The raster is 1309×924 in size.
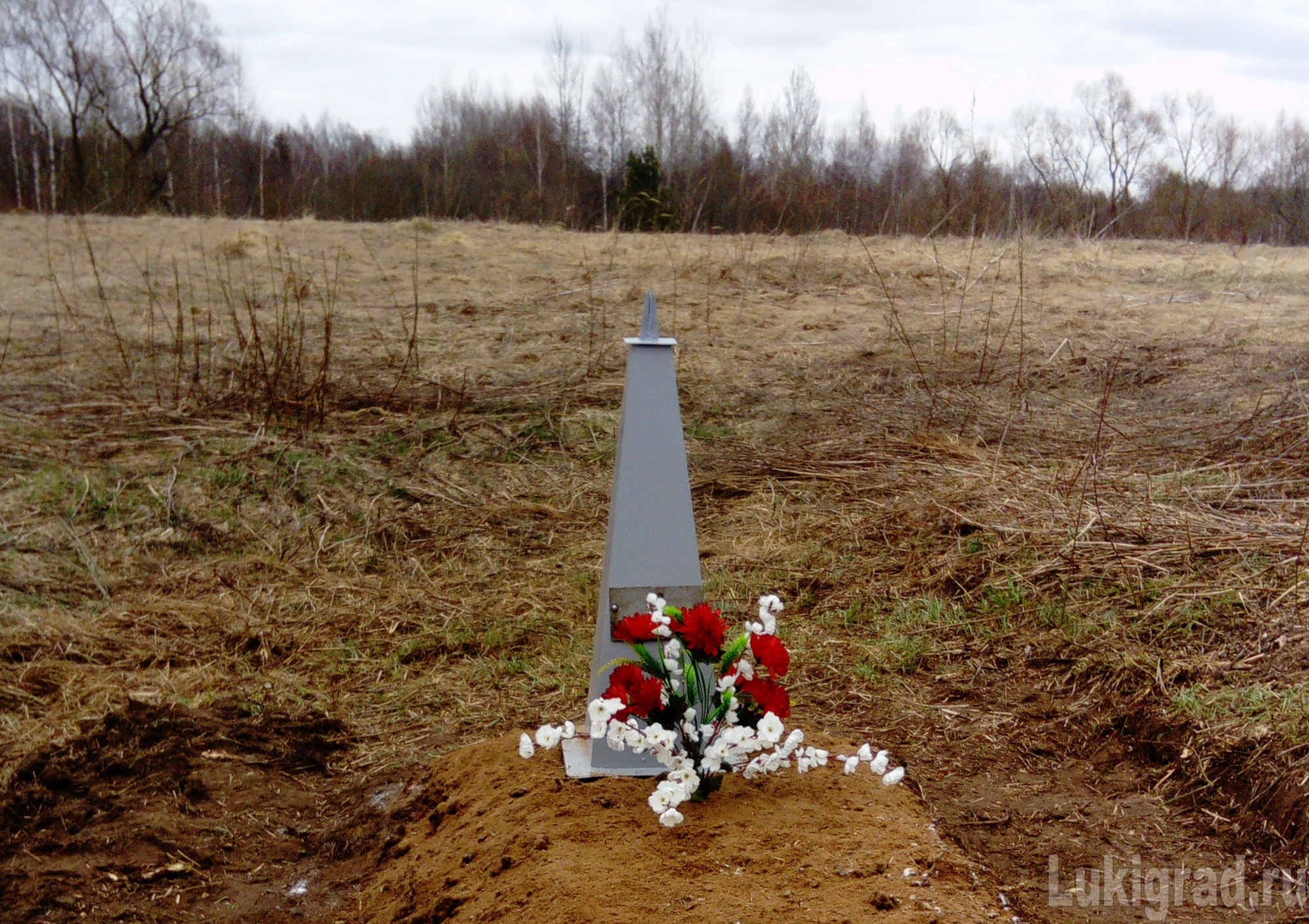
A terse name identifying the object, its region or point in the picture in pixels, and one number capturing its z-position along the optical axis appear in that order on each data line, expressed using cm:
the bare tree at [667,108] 3412
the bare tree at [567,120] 3650
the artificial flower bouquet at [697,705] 238
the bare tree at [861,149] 2650
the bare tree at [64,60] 3198
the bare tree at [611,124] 3572
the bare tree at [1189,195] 2155
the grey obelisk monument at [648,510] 272
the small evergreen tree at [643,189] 1923
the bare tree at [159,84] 3444
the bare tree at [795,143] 1766
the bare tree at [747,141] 2205
